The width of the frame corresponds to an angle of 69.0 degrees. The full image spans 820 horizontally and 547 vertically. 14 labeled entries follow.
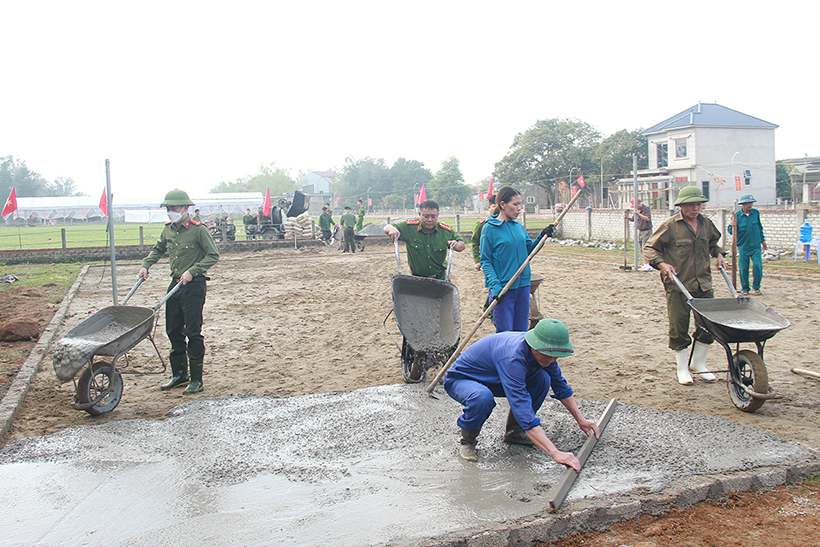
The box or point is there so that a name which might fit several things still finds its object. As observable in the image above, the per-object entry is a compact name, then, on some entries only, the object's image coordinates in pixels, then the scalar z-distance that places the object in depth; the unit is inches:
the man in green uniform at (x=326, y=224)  1011.9
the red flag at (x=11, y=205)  749.6
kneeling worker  129.8
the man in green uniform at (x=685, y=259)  207.0
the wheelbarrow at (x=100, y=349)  178.4
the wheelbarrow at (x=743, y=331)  168.9
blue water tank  568.4
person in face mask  218.8
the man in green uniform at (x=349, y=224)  877.8
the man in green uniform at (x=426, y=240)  226.2
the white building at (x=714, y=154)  1716.3
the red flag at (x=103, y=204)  551.7
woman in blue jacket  191.5
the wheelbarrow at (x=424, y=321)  208.7
